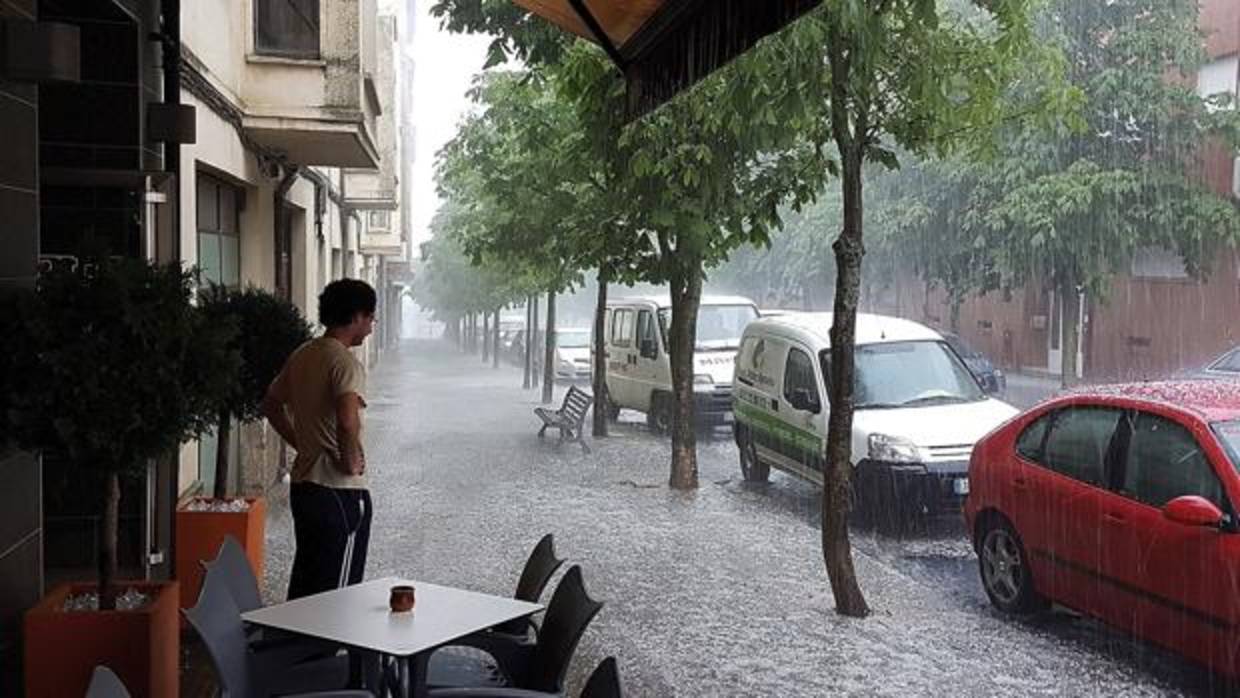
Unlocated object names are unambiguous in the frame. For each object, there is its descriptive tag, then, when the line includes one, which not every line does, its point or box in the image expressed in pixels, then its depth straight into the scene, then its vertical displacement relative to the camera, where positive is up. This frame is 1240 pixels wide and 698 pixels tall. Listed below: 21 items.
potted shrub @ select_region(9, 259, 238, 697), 4.63 -0.39
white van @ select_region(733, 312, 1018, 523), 10.86 -1.02
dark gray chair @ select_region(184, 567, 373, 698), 4.07 -1.24
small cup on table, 4.47 -1.05
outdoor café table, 4.13 -1.10
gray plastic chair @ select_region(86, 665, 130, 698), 3.01 -0.92
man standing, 5.81 -0.68
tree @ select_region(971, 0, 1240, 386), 24.39 +2.88
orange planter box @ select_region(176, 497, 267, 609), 6.86 -1.29
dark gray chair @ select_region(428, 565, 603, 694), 4.21 -1.25
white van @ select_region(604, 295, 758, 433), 18.78 -0.91
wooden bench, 18.50 -1.73
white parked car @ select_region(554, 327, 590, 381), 34.91 -1.78
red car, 6.12 -1.12
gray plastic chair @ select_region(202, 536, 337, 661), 4.74 -1.19
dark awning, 3.65 +0.85
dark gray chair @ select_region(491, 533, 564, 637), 5.14 -1.10
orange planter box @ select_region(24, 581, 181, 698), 4.81 -1.32
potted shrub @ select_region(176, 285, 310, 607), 6.88 -0.67
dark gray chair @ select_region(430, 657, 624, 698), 3.32 -0.99
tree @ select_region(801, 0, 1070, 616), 7.74 +1.23
